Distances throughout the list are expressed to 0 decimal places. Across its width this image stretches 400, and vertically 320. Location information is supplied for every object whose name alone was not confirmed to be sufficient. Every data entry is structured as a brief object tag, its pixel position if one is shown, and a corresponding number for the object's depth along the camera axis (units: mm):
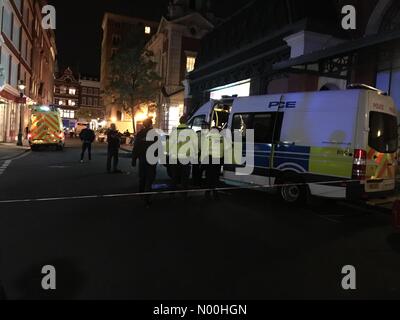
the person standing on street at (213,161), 10039
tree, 41500
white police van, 8141
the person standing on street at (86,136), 17359
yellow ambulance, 24469
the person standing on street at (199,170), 10197
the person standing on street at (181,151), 9454
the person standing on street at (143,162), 8984
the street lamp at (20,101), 27938
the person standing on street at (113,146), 14469
